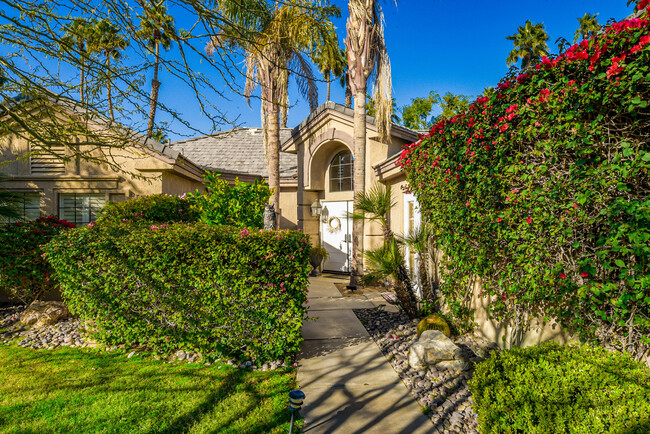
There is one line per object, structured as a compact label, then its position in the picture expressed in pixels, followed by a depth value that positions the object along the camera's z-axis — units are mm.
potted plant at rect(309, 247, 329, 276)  12523
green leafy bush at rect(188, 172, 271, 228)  6977
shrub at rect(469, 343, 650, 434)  1932
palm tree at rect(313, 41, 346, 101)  19592
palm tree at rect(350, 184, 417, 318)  5883
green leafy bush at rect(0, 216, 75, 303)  6387
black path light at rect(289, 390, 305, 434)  2604
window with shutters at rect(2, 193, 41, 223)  9398
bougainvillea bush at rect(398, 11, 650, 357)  2506
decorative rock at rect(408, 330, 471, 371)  4289
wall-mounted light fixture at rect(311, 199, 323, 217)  12852
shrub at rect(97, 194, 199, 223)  7633
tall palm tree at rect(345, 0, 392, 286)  9227
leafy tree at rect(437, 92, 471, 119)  22067
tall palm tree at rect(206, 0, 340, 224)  10297
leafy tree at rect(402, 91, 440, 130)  26234
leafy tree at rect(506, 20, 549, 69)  17703
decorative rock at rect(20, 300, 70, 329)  6258
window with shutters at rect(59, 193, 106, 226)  9508
